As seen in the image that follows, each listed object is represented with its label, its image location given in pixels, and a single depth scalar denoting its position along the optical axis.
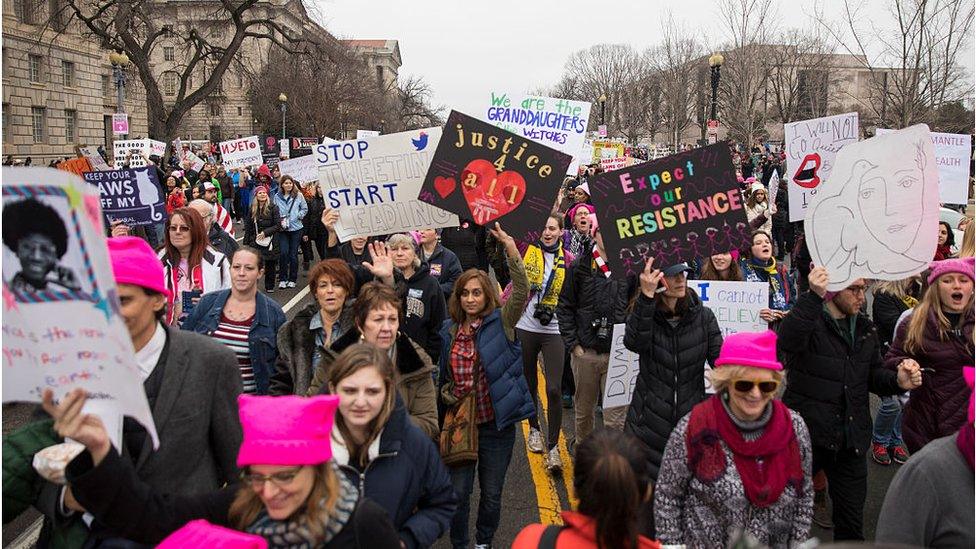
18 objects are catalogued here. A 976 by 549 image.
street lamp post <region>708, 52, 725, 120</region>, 21.34
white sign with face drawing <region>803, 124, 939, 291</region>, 3.99
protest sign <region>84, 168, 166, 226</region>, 8.06
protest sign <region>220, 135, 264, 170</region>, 18.53
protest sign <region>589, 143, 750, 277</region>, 4.36
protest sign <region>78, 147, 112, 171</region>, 15.80
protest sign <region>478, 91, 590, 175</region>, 10.05
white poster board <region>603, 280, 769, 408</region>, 5.29
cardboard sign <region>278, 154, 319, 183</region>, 13.73
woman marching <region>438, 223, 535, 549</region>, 4.37
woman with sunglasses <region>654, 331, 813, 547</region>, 3.11
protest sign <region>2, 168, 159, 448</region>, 1.88
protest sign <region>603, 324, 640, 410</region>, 5.30
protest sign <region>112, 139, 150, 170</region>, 21.78
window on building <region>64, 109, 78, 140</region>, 44.03
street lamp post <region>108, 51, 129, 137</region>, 25.72
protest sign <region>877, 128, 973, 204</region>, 8.53
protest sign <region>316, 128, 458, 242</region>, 6.19
